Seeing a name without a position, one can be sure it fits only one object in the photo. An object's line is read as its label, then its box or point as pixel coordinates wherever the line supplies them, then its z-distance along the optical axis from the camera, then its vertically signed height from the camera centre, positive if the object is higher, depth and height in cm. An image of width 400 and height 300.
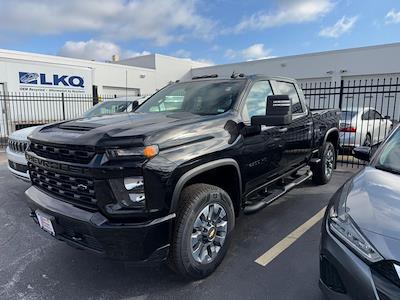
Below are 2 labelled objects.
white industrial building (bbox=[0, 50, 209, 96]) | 1351 +126
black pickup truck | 244 -65
